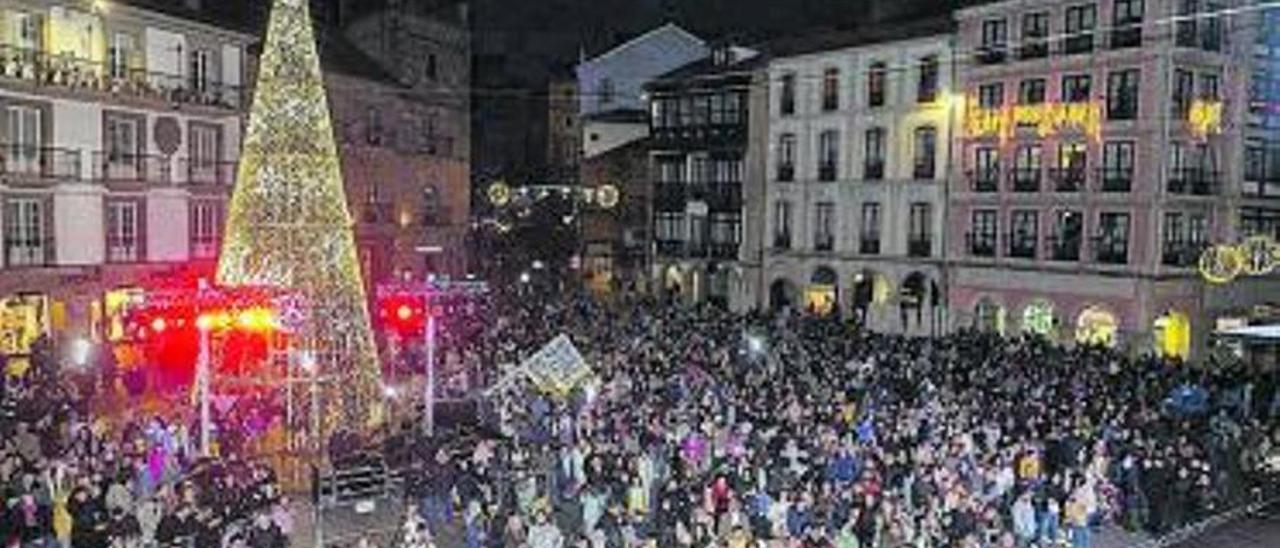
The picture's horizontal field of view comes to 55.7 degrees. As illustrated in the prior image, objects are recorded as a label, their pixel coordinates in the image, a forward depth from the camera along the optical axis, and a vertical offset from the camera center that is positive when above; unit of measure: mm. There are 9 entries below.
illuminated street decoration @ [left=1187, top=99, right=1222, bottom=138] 38562 +3910
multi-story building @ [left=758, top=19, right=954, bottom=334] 46875 +2623
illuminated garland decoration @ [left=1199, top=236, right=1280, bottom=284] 27547 -431
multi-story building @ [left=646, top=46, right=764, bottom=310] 56781 +2998
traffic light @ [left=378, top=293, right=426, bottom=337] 34719 -2355
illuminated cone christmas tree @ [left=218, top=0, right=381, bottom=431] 20062 +435
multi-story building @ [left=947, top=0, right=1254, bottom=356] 38625 +2595
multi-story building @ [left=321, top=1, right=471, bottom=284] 53375 +4744
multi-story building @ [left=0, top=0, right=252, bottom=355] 35844 +2547
